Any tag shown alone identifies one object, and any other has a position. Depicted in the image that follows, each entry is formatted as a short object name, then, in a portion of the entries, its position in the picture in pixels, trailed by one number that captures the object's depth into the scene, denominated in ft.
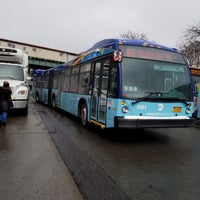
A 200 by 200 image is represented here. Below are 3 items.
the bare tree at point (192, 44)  73.40
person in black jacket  24.74
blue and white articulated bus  17.62
